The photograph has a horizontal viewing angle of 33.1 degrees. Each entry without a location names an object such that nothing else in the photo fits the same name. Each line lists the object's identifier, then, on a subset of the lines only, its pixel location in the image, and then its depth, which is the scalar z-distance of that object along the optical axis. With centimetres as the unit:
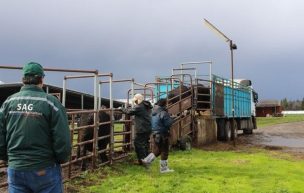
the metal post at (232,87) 2129
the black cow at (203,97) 1992
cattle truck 1808
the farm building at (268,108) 9719
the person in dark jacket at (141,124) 1247
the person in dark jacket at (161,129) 1195
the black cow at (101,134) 1152
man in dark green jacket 477
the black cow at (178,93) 1855
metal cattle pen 1034
